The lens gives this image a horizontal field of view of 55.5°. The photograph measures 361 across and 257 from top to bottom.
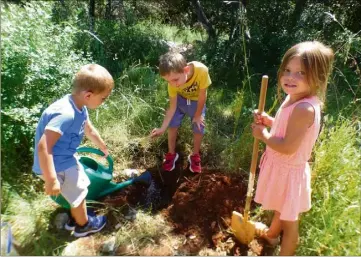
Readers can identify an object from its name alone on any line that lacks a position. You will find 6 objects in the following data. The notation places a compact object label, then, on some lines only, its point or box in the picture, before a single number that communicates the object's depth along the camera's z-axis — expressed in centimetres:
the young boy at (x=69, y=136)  193
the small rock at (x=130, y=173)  299
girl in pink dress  178
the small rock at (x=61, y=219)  241
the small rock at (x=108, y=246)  228
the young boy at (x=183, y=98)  253
